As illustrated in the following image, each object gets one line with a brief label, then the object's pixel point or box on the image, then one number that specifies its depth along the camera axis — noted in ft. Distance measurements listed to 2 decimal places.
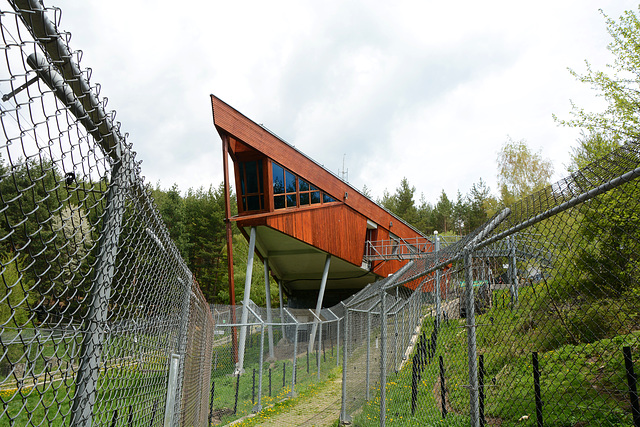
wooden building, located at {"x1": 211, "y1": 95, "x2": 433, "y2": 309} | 68.23
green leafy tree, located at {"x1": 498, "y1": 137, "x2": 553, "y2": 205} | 117.60
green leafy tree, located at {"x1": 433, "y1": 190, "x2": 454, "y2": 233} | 225.97
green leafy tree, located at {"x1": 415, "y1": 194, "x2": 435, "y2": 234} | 217.36
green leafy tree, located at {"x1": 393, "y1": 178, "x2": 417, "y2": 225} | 213.66
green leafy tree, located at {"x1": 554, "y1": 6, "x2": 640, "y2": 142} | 44.88
